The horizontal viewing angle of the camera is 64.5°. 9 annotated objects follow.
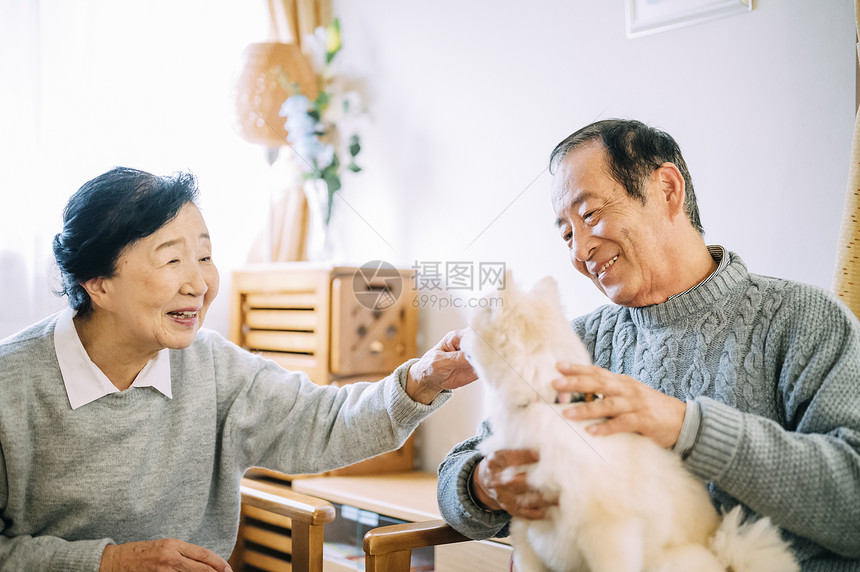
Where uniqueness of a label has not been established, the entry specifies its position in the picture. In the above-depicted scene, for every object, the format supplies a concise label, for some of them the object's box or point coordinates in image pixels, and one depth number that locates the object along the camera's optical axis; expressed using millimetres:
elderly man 1006
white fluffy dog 934
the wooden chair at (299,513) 1429
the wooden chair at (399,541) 1262
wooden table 1799
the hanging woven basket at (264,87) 2680
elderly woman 1273
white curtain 2189
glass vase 2705
